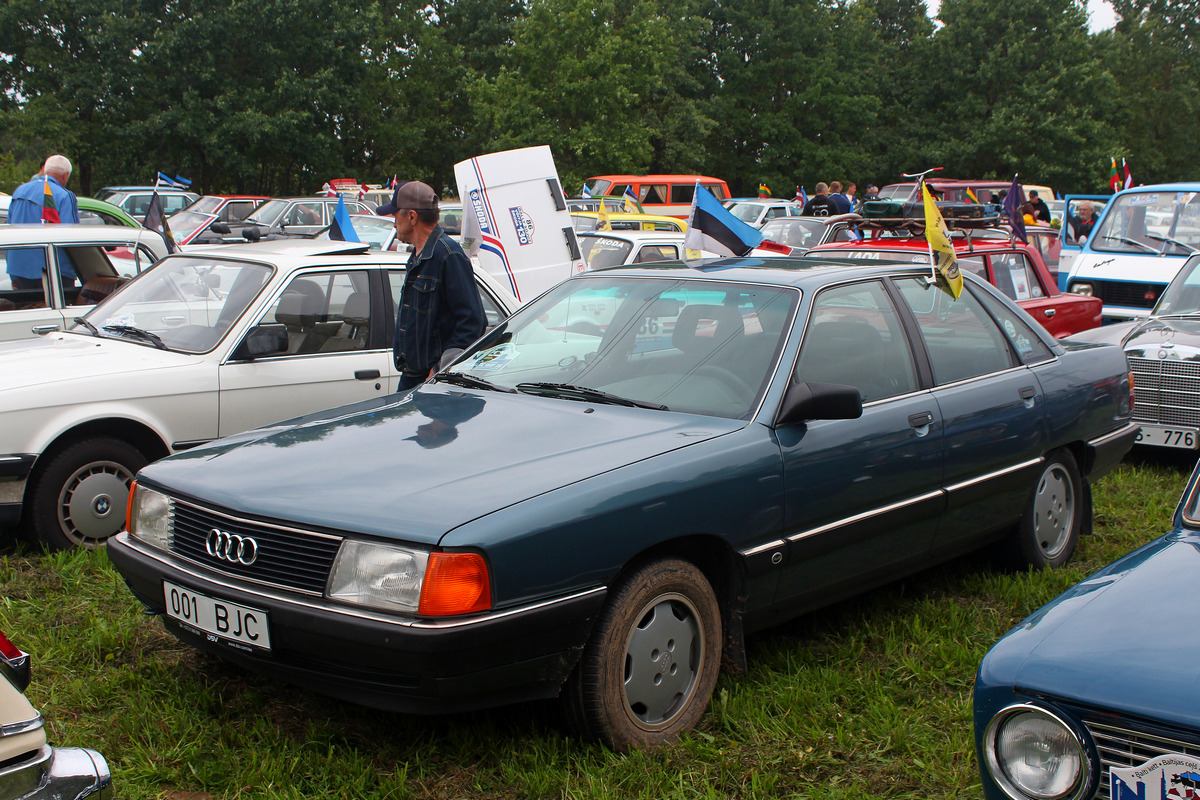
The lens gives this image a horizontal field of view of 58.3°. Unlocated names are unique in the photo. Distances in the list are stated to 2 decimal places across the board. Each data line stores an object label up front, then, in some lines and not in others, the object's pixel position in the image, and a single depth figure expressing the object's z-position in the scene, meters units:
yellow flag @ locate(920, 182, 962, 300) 4.77
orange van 28.92
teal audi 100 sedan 2.94
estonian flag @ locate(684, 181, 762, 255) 7.26
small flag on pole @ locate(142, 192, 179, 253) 10.05
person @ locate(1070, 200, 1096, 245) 20.39
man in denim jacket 5.33
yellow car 15.37
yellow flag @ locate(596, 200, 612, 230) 14.02
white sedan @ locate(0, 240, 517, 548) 4.91
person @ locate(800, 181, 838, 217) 18.80
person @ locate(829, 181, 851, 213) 18.98
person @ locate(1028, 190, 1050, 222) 24.05
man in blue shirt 9.15
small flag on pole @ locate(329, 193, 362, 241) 9.41
